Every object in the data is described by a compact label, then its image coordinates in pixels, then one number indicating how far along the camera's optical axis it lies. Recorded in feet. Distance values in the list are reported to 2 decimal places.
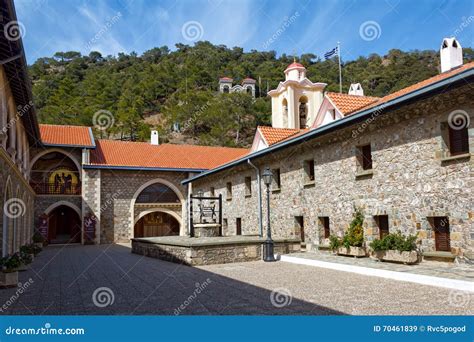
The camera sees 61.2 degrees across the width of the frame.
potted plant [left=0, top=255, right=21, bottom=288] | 28.30
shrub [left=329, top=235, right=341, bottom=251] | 38.96
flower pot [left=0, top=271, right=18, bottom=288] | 28.27
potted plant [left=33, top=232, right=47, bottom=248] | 70.71
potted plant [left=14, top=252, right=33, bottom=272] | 38.60
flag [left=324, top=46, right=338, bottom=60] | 70.59
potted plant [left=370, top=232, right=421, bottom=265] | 30.62
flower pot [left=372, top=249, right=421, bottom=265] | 30.48
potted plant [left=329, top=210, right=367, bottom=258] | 36.40
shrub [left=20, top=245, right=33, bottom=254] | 44.53
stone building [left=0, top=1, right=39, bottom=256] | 32.24
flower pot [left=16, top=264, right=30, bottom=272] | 38.47
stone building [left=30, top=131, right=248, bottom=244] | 83.46
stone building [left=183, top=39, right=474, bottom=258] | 27.99
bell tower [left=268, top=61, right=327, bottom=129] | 73.26
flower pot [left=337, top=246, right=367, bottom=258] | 36.24
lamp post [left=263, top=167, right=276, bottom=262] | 40.14
